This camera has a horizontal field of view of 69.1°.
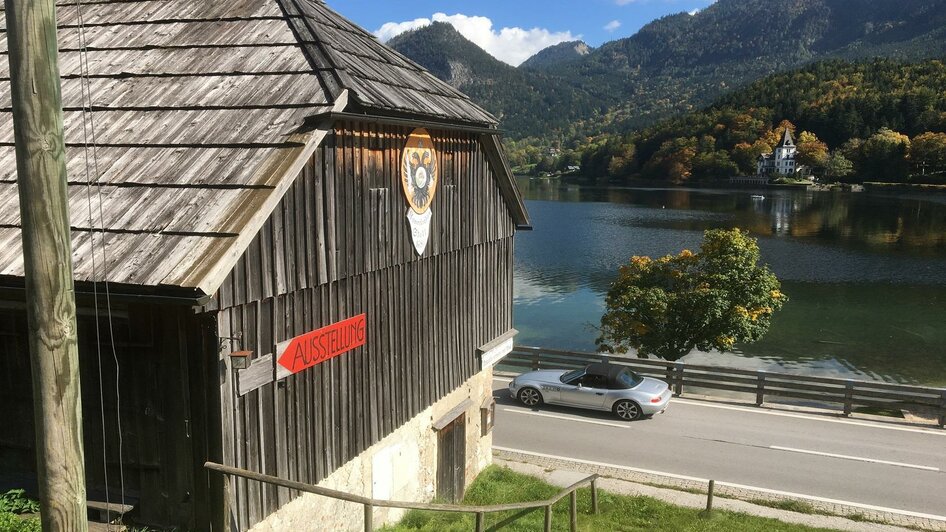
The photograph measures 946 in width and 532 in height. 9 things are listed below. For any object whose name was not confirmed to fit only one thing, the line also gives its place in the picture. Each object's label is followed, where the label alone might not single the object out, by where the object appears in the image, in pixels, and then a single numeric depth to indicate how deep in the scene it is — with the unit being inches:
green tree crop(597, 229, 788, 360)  949.8
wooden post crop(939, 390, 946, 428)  738.8
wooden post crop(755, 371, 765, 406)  816.3
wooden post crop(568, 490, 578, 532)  396.3
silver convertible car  754.2
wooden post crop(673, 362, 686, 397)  862.5
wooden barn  254.8
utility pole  135.2
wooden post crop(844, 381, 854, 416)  773.3
